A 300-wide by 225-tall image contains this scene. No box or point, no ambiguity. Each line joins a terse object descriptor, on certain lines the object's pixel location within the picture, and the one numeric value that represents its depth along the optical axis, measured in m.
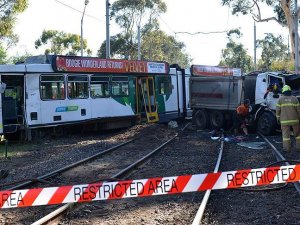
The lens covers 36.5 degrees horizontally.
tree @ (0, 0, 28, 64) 24.30
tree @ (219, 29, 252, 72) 86.00
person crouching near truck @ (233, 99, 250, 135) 17.67
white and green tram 15.38
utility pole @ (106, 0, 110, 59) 25.84
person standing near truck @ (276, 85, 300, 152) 11.91
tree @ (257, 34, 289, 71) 79.44
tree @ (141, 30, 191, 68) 60.82
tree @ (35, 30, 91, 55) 63.66
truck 17.03
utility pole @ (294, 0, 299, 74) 27.76
